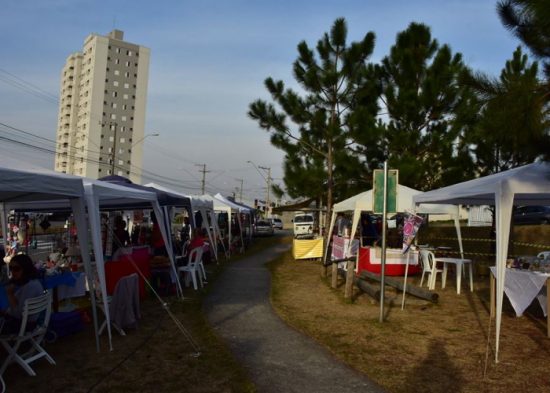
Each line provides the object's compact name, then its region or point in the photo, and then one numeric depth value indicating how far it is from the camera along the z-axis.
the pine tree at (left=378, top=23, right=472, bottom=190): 15.74
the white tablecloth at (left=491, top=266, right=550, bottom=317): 6.15
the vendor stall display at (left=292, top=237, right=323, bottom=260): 16.08
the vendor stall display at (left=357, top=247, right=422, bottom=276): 11.79
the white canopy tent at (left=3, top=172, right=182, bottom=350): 5.22
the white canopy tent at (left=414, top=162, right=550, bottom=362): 5.09
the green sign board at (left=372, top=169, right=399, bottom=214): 6.78
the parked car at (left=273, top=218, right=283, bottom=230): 51.38
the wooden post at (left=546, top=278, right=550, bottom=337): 5.84
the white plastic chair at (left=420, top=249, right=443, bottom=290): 9.83
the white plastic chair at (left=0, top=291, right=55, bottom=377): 4.26
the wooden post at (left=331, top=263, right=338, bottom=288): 10.06
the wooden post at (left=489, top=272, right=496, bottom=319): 6.54
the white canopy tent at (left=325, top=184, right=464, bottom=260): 11.71
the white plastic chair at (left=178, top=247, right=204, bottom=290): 9.64
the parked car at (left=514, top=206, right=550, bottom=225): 22.77
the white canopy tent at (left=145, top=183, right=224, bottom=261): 14.06
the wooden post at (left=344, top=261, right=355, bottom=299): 8.66
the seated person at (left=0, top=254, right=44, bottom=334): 4.47
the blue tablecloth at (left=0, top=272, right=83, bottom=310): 5.16
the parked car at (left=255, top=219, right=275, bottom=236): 33.72
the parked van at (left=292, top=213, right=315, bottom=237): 32.18
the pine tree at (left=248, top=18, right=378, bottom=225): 16.86
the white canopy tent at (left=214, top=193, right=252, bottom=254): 19.86
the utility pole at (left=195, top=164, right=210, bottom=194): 60.58
